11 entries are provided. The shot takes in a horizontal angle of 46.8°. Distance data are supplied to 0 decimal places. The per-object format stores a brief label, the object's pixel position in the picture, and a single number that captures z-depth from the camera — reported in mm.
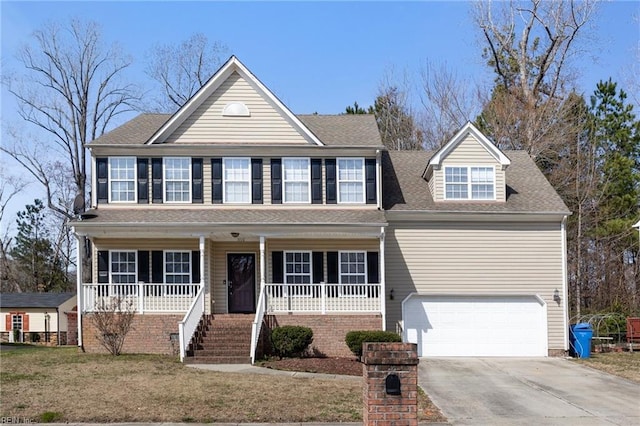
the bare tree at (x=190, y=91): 43938
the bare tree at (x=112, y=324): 21156
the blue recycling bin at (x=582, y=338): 23562
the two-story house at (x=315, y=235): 23906
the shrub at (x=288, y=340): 21016
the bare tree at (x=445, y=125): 42500
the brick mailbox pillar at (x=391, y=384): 8695
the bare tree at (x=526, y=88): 39125
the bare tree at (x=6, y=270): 50469
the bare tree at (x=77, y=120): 39531
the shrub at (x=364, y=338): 21109
